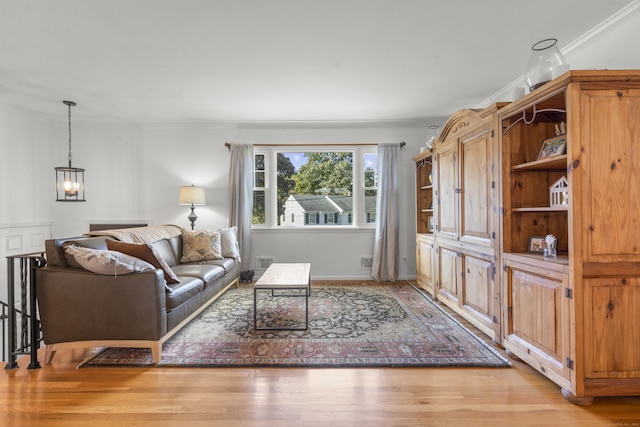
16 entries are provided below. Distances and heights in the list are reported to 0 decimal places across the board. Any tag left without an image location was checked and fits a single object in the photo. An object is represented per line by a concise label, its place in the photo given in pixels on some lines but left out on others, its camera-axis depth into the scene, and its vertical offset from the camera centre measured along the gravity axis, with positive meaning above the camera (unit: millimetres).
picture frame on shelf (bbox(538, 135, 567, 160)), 2059 +440
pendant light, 4039 +459
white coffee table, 2869 -615
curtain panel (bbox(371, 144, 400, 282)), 4887 -61
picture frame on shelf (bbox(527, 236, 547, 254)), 2300 -231
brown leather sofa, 2293 -642
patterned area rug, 2336 -1052
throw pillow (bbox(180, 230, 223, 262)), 3942 -372
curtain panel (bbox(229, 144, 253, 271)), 4891 +299
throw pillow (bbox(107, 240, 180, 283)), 2615 -289
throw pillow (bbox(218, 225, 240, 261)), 4258 -377
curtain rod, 5012 +1102
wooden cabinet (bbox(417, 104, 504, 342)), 2611 -42
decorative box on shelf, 2134 +128
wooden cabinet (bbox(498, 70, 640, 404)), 1780 -140
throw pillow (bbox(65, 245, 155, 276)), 2283 -318
